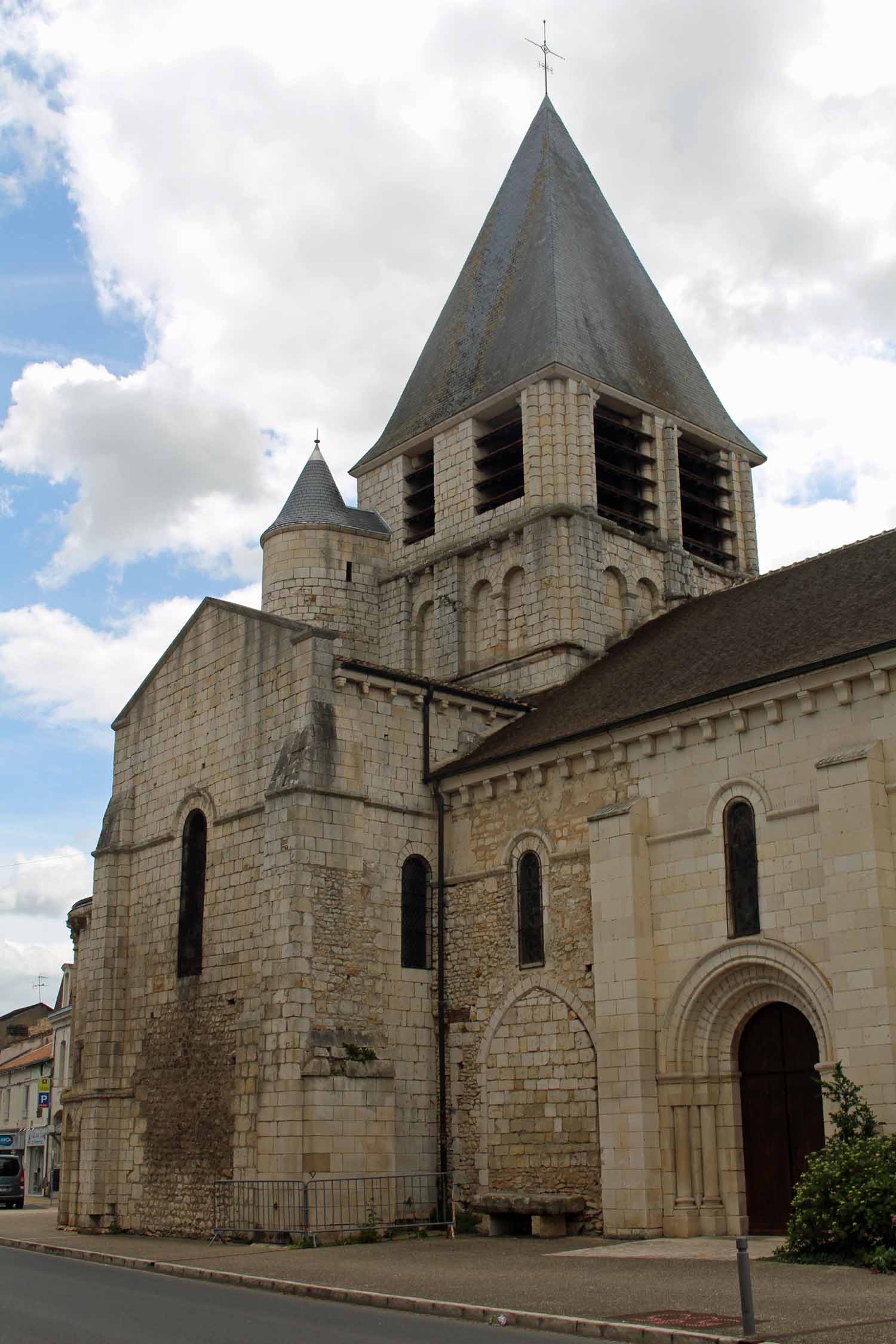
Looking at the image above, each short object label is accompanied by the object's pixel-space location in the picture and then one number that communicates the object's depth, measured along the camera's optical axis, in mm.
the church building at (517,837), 18516
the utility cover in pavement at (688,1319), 10789
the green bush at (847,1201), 14281
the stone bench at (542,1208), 19547
